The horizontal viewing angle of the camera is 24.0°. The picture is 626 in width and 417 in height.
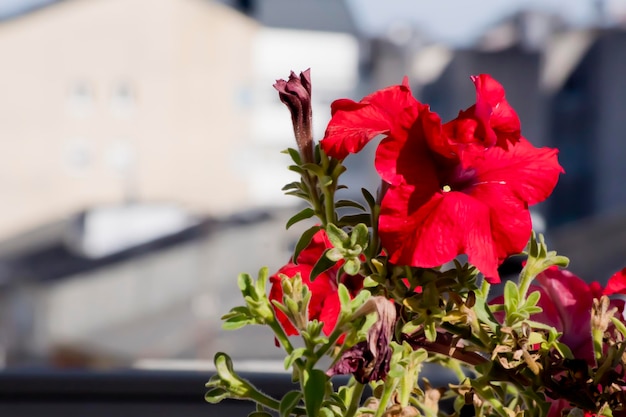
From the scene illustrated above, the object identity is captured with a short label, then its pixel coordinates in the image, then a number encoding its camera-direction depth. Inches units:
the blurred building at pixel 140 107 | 725.9
